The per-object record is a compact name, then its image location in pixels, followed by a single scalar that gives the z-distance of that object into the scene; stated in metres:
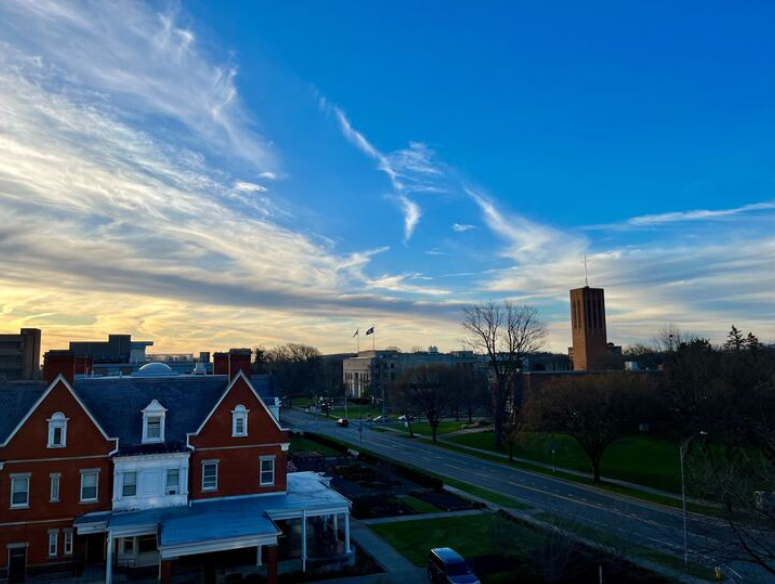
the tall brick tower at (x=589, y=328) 130.38
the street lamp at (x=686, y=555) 30.69
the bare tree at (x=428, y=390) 90.12
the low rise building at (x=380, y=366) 162.12
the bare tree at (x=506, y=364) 78.50
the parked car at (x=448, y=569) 27.56
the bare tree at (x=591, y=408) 55.28
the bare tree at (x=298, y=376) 170.75
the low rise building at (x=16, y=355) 137.50
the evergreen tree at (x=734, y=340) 101.19
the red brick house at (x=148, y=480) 30.20
